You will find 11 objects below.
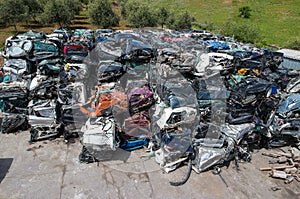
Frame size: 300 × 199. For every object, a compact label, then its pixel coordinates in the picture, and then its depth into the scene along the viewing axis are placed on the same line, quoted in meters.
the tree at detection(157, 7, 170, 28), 28.45
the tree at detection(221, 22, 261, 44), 22.14
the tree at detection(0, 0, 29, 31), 22.86
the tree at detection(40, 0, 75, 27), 24.62
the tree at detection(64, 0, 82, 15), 29.76
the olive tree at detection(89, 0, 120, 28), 25.00
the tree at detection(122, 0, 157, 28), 26.67
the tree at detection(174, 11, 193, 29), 26.48
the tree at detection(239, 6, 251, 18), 38.22
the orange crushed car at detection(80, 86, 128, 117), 7.44
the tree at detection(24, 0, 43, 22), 27.29
